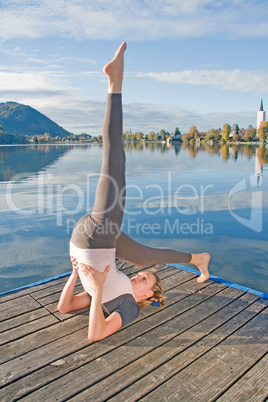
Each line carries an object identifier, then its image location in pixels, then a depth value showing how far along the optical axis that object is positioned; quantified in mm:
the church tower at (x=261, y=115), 174438
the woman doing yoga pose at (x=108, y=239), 2986
